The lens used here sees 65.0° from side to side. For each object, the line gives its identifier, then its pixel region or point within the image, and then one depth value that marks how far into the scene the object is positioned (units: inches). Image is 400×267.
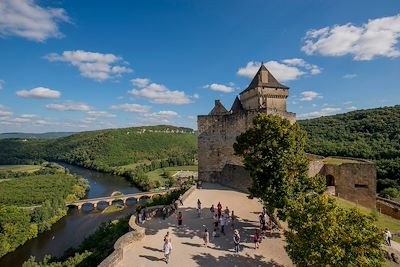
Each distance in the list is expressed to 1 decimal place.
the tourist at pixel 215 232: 625.9
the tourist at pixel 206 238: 577.3
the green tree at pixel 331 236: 387.2
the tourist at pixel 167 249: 503.8
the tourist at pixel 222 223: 639.1
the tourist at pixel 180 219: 687.7
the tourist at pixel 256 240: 562.9
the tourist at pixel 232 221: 673.3
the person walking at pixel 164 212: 765.9
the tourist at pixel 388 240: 654.2
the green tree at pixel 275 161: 608.1
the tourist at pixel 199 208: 741.9
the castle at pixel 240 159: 1025.5
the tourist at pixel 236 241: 543.2
